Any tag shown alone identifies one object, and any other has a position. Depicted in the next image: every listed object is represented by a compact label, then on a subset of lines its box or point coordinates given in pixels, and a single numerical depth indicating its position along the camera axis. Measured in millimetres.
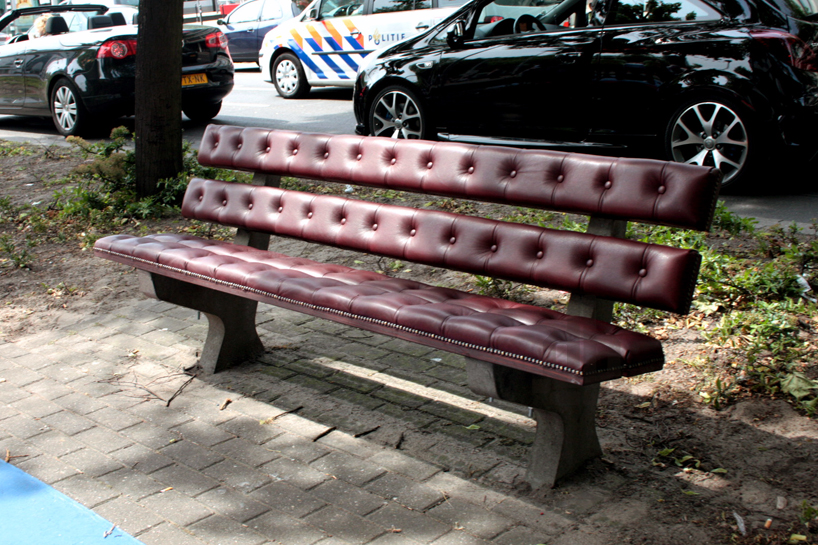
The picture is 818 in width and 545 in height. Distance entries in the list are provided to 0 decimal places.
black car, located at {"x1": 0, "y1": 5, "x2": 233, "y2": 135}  10000
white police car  12078
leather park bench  2717
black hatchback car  6023
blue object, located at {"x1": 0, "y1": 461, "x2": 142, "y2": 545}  2730
